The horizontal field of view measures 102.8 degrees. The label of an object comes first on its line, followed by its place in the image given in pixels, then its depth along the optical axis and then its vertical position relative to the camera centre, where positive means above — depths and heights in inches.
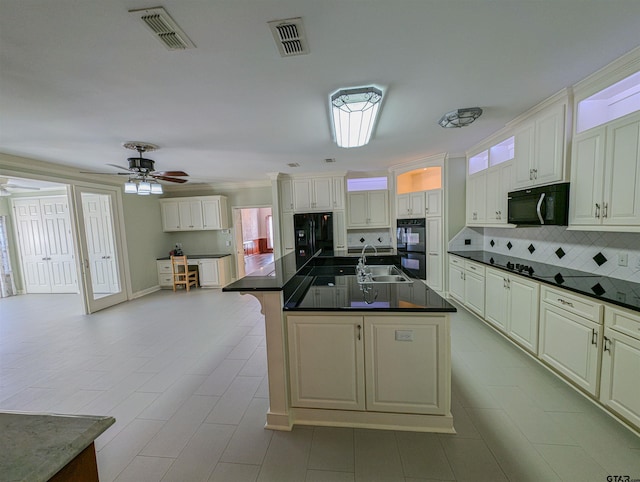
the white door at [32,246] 240.5 -13.4
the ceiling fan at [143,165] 126.1 +32.7
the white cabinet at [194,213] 250.1 +12.0
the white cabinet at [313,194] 216.7 +23.1
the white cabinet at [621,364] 65.2 -41.5
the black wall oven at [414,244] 189.6 -20.6
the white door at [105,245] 205.9 -13.7
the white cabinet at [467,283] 139.7 -40.9
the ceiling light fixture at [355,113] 82.5 +38.5
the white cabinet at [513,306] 100.7 -40.7
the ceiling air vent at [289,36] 54.4 +42.1
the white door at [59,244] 238.2 -12.5
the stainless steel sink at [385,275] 107.9 -26.2
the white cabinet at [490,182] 130.3 +17.6
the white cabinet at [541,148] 94.9 +26.1
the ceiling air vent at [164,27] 49.8 +41.7
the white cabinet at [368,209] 218.4 +8.5
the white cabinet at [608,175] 73.2 +10.8
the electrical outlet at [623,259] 87.1 -17.2
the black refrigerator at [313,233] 210.5 -9.7
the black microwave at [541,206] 94.0 +2.7
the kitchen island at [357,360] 71.3 -40.7
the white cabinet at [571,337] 75.8 -41.2
